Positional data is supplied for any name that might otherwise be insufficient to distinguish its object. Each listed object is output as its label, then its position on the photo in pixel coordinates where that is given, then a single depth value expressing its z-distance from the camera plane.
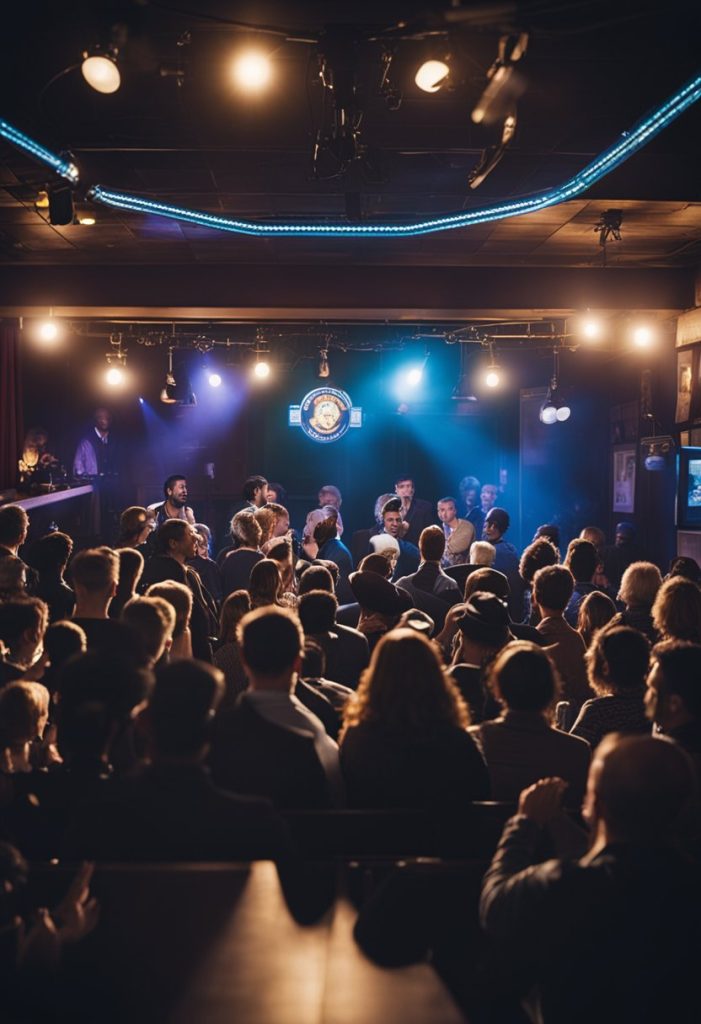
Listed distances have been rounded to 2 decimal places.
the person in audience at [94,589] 3.61
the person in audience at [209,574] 6.33
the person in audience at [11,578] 4.46
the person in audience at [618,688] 3.04
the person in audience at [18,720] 2.56
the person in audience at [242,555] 5.75
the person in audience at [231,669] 3.92
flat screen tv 7.34
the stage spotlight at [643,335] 7.94
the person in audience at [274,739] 2.39
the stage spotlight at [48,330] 8.23
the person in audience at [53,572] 4.64
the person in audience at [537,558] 5.39
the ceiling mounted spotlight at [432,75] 3.77
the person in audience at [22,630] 3.36
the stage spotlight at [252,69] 3.90
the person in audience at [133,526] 5.29
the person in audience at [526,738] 2.67
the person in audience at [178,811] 1.96
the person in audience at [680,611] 3.99
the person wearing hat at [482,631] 3.60
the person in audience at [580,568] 5.36
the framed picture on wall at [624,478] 10.41
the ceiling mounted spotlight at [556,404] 10.43
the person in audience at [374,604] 4.52
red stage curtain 8.88
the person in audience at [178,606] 3.92
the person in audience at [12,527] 5.21
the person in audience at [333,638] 3.80
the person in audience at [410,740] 2.42
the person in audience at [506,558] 6.96
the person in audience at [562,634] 4.06
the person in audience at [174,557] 5.06
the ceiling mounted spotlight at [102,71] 3.51
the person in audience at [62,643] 3.38
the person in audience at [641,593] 4.57
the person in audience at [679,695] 2.53
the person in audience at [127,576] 4.34
